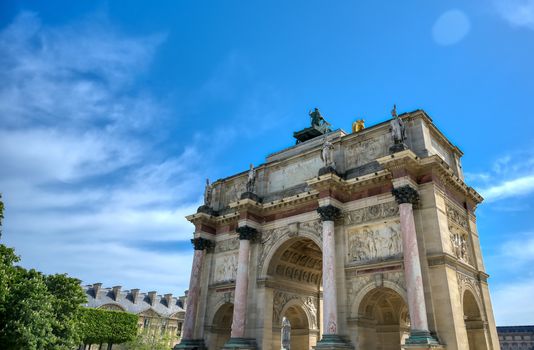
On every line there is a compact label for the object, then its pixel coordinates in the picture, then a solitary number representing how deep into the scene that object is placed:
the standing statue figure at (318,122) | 30.51
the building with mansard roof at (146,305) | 64.50
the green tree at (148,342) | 46.81
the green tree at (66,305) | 26.98
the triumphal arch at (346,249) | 18.55
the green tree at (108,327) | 44.62
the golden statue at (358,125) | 26.85
